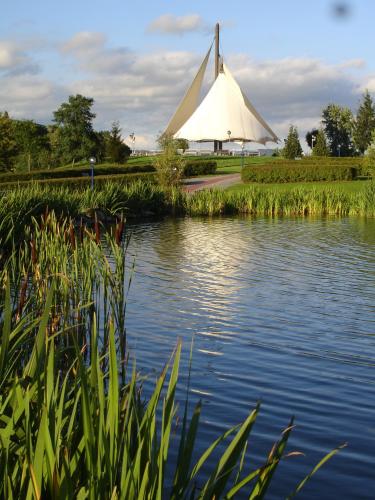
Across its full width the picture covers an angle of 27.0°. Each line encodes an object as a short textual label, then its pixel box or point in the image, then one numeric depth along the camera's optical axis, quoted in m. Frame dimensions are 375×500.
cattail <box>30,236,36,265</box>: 6.31
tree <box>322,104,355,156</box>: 79.50
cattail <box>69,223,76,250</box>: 7.04
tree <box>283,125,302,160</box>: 62.53
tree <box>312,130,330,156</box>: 63.00
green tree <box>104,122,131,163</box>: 57.31
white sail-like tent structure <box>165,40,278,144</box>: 70.56
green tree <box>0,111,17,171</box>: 48.30
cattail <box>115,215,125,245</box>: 6.52
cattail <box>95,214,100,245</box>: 6.61
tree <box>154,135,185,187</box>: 34.75
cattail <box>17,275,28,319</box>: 5.44
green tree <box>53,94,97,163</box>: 64.50
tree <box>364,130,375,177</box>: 34.00
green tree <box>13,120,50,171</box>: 60.02
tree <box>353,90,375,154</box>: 70.06
